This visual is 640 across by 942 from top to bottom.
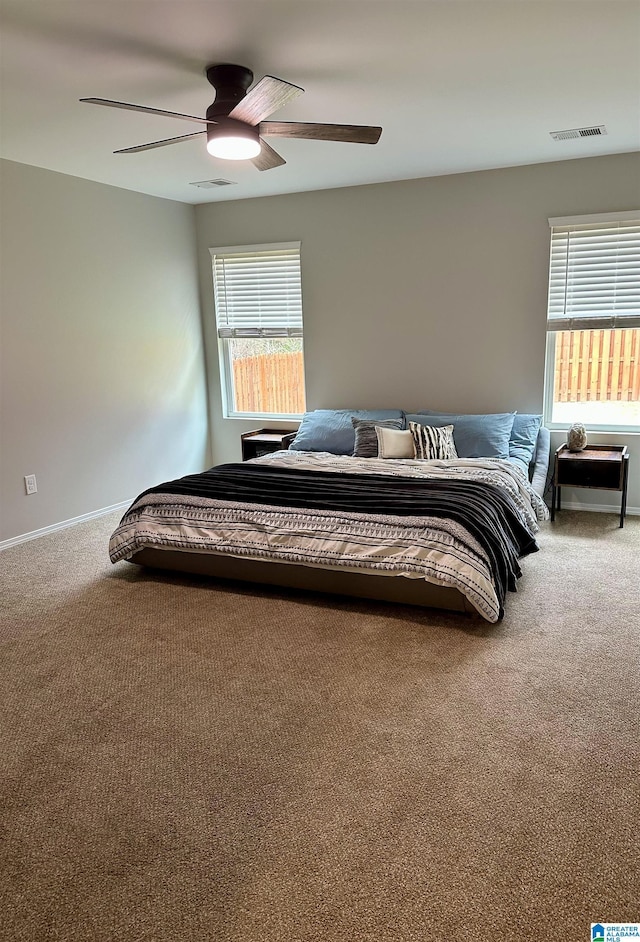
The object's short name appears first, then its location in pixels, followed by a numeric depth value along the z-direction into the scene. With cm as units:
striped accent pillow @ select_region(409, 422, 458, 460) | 480
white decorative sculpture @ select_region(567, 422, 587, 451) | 491
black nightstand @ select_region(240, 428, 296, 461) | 588
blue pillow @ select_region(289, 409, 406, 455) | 533
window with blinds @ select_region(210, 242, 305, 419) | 605
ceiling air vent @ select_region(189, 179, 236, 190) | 522
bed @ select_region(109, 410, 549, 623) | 326
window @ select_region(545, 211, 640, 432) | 481
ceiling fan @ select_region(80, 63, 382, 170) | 293
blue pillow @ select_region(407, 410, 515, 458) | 482
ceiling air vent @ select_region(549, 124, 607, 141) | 402
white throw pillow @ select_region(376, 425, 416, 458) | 488
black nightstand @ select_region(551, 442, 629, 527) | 468
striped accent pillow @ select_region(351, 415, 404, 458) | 506
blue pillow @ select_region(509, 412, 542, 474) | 483
